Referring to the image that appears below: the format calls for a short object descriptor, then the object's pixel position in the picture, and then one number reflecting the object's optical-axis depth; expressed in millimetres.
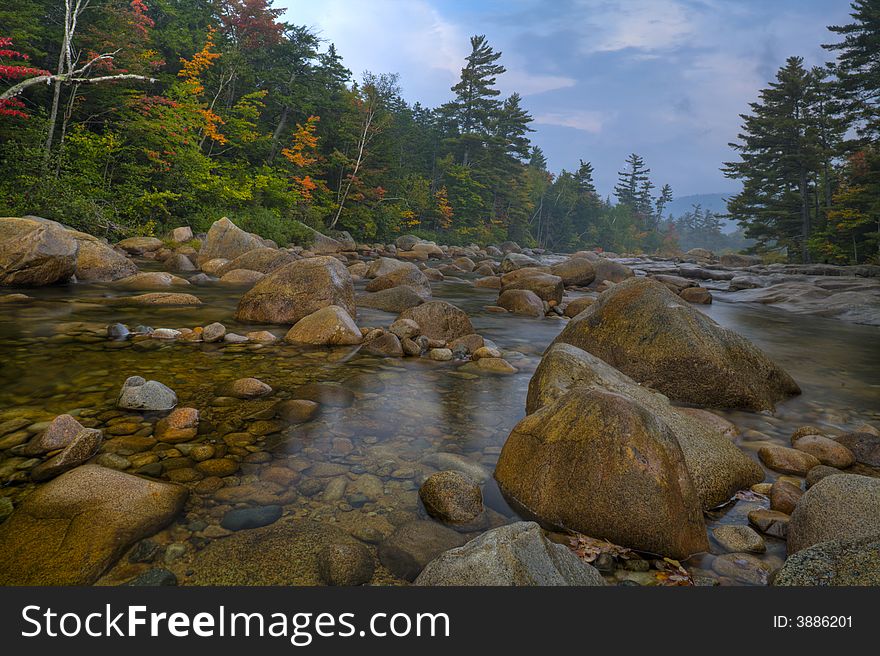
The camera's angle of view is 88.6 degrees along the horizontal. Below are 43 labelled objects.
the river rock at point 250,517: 2529
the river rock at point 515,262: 23738
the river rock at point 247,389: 4383
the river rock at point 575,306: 11141
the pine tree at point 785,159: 30875
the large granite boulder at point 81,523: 2053
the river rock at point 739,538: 2525
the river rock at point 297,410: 4012
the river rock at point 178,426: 3445
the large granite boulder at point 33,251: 8719
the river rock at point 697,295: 15969
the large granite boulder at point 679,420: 3092
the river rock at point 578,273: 17500
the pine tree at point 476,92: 45156
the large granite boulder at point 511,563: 1846
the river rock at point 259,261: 13258
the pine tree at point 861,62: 25250
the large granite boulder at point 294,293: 7809
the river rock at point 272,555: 2158
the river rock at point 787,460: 3512
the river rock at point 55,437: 3064
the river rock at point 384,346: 6398
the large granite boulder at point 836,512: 2396
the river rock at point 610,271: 18578
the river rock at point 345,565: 2172
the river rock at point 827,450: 3592
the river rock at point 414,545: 2291
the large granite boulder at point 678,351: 4945
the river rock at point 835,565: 1842
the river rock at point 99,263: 10695
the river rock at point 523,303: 11188
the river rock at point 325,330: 6555
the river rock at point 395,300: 9906
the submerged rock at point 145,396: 3871
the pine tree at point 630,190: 85250
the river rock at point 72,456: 2839
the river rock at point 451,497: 2699
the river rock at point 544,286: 12445
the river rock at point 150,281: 10276
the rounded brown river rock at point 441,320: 7320
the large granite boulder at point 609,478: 2484
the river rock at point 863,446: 3637
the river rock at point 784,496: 2908
